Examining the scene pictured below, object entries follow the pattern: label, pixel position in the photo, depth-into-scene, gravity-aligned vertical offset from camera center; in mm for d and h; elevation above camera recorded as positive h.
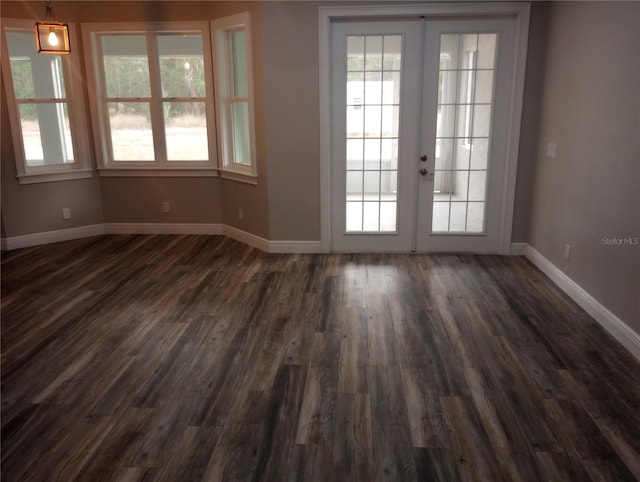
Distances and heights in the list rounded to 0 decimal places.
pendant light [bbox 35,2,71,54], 4363 +715
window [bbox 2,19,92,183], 5242 +109
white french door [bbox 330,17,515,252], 4727 -132
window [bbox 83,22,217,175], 5523 +248
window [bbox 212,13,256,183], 5133 +216
